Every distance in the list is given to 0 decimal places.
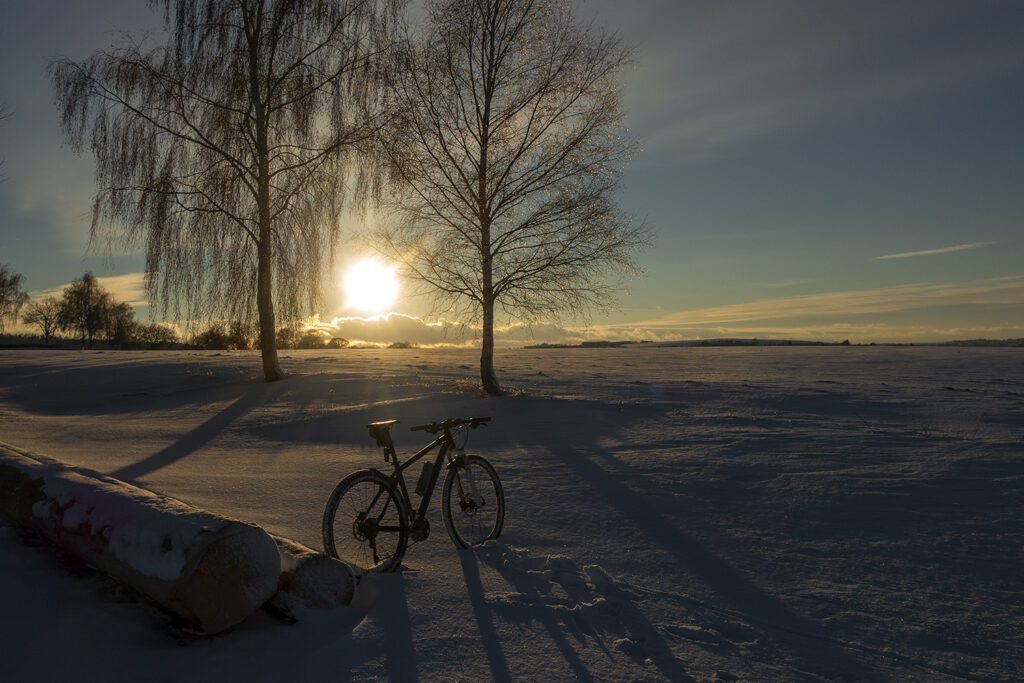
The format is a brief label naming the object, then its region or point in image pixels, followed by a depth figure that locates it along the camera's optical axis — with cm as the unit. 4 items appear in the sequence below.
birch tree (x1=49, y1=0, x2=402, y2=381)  1340
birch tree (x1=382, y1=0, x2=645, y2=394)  1217
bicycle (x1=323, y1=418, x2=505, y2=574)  411
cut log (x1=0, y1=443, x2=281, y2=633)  306
